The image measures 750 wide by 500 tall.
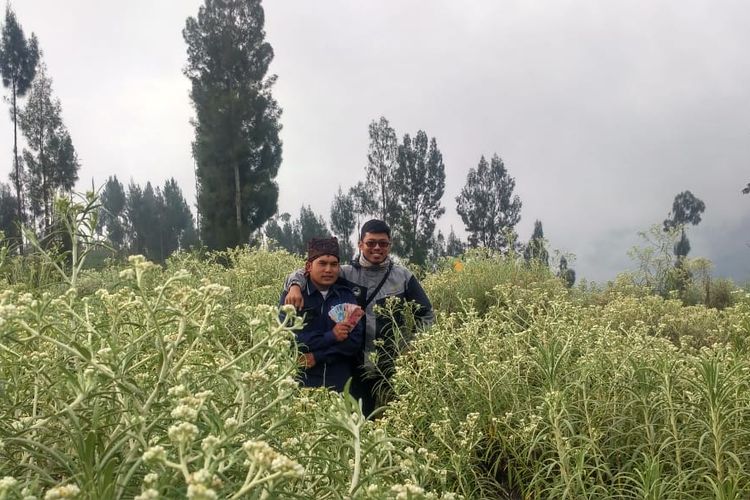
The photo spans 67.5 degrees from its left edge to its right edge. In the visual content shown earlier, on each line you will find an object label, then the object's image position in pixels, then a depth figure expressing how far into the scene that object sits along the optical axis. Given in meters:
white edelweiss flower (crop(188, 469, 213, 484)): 0.75
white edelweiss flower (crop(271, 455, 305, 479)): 0.82
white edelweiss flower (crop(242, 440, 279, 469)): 0.83
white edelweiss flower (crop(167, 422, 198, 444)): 0.86
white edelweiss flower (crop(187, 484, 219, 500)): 0.71
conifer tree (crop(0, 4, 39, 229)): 23.08
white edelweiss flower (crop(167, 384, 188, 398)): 1.12
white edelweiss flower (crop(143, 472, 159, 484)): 0.88
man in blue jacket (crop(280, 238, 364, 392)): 4.00
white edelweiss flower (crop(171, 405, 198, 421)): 0.96
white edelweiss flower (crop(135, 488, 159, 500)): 0.75
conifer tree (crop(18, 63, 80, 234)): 23.48
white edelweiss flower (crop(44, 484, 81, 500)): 0.80
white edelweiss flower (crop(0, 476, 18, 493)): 0.80
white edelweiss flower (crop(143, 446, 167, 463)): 0.87
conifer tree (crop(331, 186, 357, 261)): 35.84
